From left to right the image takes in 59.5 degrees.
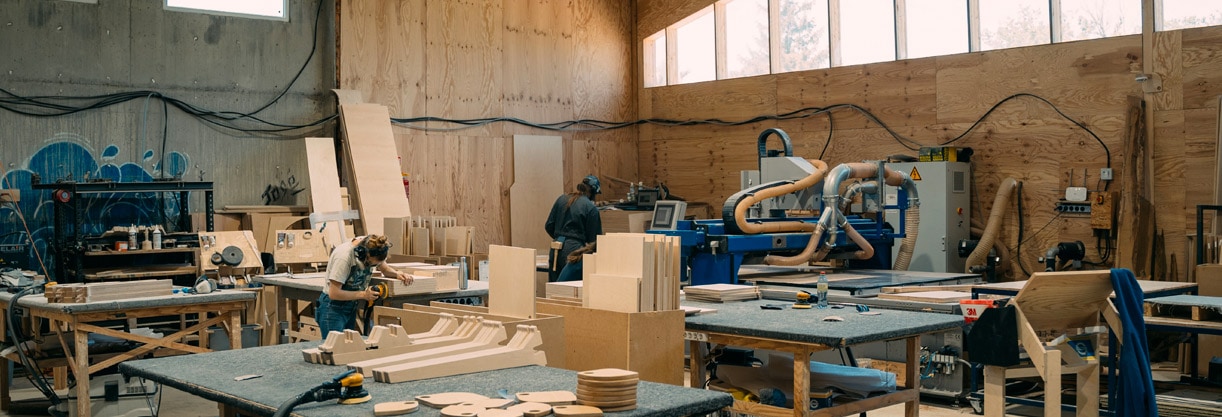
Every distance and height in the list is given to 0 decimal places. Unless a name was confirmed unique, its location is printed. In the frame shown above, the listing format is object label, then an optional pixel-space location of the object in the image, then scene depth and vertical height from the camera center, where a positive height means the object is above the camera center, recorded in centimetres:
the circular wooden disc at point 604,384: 295 -49
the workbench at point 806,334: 428 -53
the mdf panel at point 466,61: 1042 +148
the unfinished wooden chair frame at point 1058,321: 375 -44
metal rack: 773 -5
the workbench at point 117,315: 563 -56
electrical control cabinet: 891 -9
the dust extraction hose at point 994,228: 894 -20
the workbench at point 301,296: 649 -53
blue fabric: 380 -55
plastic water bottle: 538 -44
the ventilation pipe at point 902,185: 732 +14
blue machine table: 654 -48
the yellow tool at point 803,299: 533 -47
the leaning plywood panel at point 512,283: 433 -30
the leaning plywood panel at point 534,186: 1095 +24
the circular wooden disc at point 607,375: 298 -47
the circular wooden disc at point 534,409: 286 -54
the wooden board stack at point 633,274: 432 -27
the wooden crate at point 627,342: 424 -54
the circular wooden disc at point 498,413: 283 -54
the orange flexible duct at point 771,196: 668 +0
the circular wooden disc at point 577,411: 286 -55
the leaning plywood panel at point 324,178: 891 +29
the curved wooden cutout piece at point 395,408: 289 -54
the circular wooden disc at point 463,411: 284 -54
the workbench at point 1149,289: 576 -49
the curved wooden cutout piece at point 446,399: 300 -54
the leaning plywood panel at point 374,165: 916 +40
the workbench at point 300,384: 304 -55
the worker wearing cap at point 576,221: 835 -10
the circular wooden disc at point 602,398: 296 -53
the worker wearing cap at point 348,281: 573 -38
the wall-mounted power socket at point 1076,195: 859 +6
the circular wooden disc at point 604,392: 296 -51
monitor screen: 992 -5
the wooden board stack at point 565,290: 495 -39
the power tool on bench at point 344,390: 307 -52
